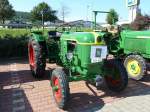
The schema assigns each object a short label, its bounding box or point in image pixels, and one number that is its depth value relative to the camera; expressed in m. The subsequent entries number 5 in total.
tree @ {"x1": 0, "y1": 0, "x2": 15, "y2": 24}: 21.59
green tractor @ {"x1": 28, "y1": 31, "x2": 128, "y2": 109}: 2.63
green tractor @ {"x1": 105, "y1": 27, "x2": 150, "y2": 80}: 3.70
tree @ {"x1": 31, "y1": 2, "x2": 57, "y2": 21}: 25.26
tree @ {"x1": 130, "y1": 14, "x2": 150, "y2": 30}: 9.28
